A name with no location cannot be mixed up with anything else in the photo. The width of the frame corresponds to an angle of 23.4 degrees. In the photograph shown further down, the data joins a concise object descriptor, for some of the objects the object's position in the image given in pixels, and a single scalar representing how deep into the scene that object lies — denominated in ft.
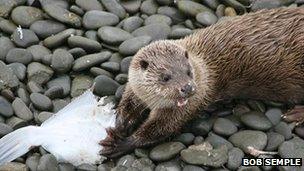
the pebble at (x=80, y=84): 18.97
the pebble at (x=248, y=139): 17.25
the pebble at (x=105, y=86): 18.80
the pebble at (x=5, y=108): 17.99
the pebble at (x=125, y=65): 19.24
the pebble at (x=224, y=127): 17.66
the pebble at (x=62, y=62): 19.16
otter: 17.40
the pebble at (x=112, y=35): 19.71
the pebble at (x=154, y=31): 20.03
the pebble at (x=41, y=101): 18.30
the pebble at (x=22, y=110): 18.02
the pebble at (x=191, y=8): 20.45
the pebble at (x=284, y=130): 17.69
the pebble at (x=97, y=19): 20.13
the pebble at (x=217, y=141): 17.35
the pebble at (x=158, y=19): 20.45
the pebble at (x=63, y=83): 18.99
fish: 17.22
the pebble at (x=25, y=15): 20.22
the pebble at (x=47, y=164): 16.62
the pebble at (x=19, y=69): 19.02
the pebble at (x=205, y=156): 16.74
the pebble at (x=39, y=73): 19.01
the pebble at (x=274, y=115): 18.12
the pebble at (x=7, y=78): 18.65
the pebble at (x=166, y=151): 17.08
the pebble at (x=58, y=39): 19.69
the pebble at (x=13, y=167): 16.75
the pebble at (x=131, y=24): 20.20
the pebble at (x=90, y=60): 19.04
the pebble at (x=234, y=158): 16.85
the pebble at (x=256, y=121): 17.74
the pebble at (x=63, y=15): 20.13
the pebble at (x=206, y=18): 20.13
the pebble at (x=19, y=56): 19.38
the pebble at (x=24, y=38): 19.84
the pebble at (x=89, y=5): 20.57
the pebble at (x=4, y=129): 17.58
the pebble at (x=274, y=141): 17.30
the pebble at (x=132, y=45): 19.39
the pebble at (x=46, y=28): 20.07
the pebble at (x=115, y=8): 20.61
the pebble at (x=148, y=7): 20.79
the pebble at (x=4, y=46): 19.58
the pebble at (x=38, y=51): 19.52
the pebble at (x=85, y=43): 19.44
